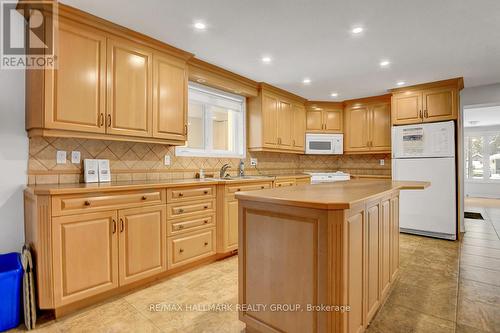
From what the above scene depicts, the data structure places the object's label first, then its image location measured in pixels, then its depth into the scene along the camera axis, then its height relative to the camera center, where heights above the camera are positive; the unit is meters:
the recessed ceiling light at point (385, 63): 3.21 +1.28
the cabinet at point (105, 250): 1.90 -0.67
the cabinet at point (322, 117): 5.34 +1.00
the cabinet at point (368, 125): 4.84 +0.78
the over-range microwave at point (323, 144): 5.26 +0.44
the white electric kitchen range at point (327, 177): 5.05 -0.21
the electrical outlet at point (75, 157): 2.43 +0.09
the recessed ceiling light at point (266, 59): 3.12 +1.29
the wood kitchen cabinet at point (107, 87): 2.07 +0.72
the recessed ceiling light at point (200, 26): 2.34 +1.28
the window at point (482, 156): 8.32 +0.31
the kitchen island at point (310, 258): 1.33 -0.52
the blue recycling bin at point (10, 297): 1.77 -0.89
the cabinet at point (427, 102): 3.90 +0.99
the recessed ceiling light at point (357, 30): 2.42 +1.27
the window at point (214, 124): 3.62 +0.65
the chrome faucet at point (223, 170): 3.69 -0.05
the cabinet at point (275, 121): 4.23 +0.77
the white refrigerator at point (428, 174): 3.88 -0.13
